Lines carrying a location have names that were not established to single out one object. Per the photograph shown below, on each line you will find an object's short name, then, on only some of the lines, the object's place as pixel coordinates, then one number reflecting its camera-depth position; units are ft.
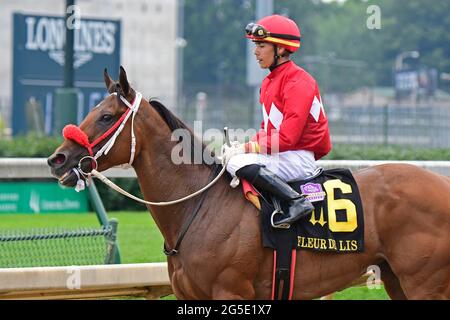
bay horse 36.27
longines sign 129.90
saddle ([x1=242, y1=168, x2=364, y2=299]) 36.60
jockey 36.88
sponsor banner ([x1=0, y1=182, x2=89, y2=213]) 62.18
